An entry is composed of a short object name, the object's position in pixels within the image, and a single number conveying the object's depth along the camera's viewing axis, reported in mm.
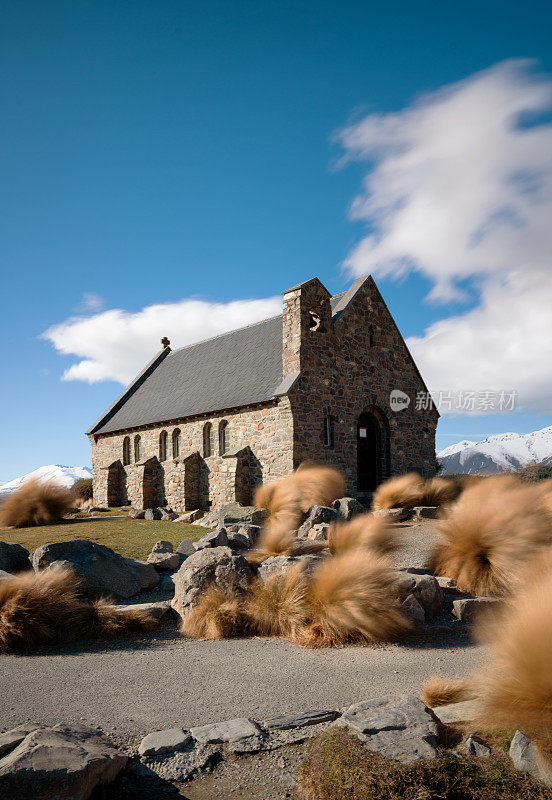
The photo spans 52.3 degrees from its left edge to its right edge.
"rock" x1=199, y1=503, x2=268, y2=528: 14219
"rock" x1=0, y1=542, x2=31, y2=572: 9258
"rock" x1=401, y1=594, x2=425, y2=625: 7320
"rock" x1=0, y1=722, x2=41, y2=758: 3649
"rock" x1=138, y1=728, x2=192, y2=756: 4129
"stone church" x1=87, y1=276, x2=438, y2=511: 19797
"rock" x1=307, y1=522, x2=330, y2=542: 11398
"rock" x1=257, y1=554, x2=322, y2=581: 8023
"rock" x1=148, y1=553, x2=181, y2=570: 10039
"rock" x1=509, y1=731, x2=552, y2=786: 3387
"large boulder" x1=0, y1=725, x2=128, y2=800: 3178
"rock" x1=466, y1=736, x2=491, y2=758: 3727
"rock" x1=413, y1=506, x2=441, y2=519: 14831
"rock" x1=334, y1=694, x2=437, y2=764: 3771
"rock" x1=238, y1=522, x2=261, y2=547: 11781
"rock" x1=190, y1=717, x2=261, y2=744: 4301
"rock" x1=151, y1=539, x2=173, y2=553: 10836
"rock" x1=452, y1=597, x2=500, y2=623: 7512
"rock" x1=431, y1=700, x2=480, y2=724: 4238
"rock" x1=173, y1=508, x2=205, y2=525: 19248
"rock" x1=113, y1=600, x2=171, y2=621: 7559
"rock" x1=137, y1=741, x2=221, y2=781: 3938
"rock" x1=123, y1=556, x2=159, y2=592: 9047
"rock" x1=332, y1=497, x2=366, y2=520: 13616
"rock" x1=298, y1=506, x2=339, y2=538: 12414
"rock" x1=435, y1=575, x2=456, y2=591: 8398
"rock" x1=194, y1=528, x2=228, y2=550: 10344
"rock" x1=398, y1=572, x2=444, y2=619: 7590
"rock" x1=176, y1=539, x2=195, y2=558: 11000
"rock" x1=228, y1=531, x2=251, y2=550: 11203
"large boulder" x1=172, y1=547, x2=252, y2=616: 7816
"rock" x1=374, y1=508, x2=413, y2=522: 14758
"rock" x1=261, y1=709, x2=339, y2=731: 4507
